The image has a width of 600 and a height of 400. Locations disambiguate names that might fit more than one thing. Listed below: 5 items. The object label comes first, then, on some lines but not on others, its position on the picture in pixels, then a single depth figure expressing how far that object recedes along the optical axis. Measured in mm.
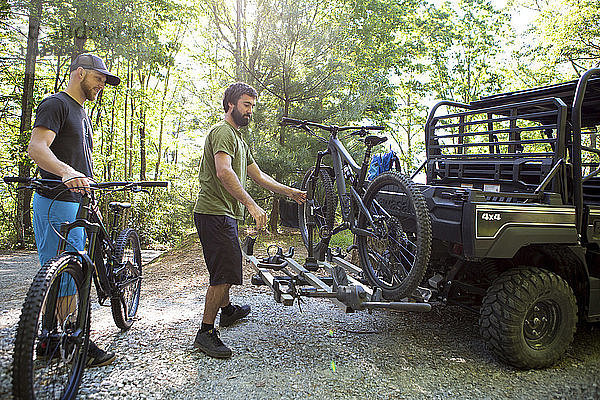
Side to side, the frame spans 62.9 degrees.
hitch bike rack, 3430
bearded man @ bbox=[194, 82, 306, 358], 3654
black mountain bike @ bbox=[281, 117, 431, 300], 3537
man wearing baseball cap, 2924
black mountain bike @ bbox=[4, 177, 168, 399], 2393
